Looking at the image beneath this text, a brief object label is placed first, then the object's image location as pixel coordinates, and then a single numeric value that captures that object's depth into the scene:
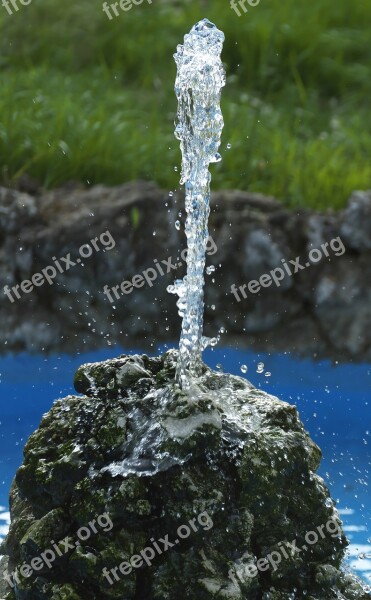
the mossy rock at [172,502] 5.34
